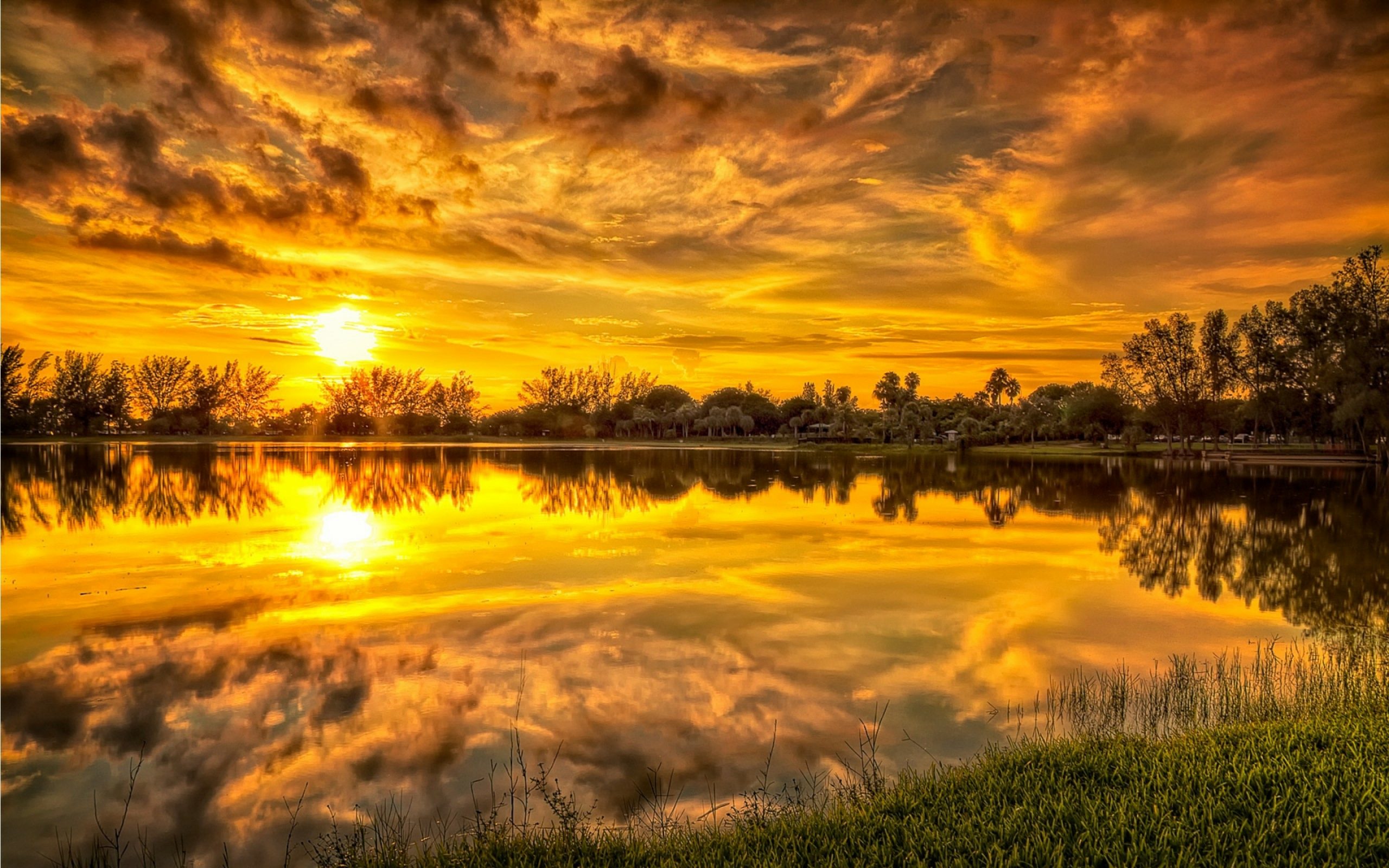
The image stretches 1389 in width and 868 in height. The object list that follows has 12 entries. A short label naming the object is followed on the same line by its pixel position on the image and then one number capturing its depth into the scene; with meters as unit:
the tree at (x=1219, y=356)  87.25
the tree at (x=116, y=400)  124.75
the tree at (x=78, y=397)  121.25
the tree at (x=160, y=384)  132.75
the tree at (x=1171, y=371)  89.19
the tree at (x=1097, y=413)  119.38
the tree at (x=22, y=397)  103.81
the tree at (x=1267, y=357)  80.88
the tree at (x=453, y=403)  150.88
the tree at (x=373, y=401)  141.88
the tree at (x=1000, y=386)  155.75
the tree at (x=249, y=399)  142.38
